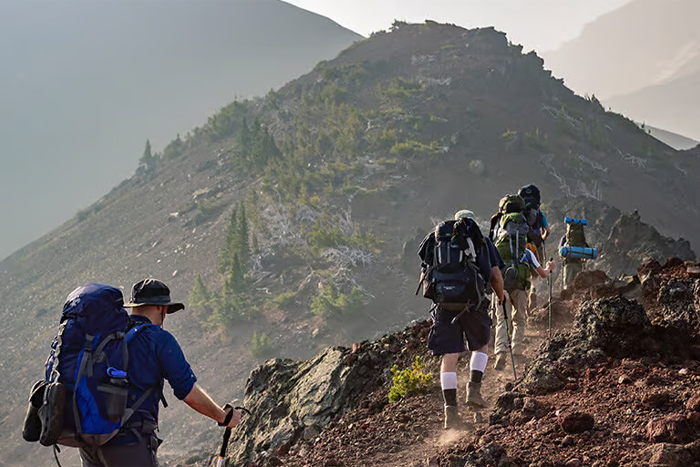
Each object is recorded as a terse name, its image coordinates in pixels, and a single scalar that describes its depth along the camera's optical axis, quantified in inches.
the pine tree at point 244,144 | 1867.6
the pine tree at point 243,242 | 1397.6
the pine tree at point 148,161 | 2432.8
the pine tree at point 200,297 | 1363.2
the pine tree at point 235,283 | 1341.0
